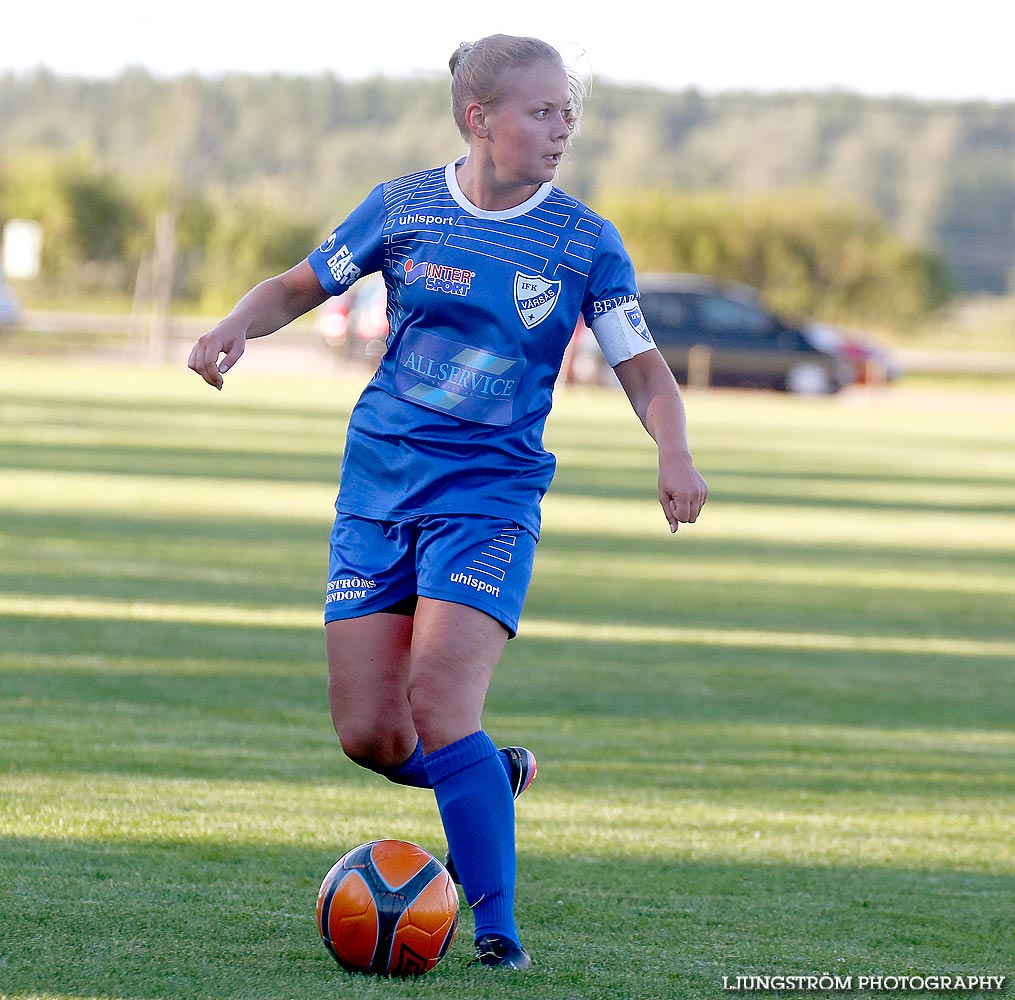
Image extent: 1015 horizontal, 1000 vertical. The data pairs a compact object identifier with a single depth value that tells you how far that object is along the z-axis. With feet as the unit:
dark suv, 241.14
